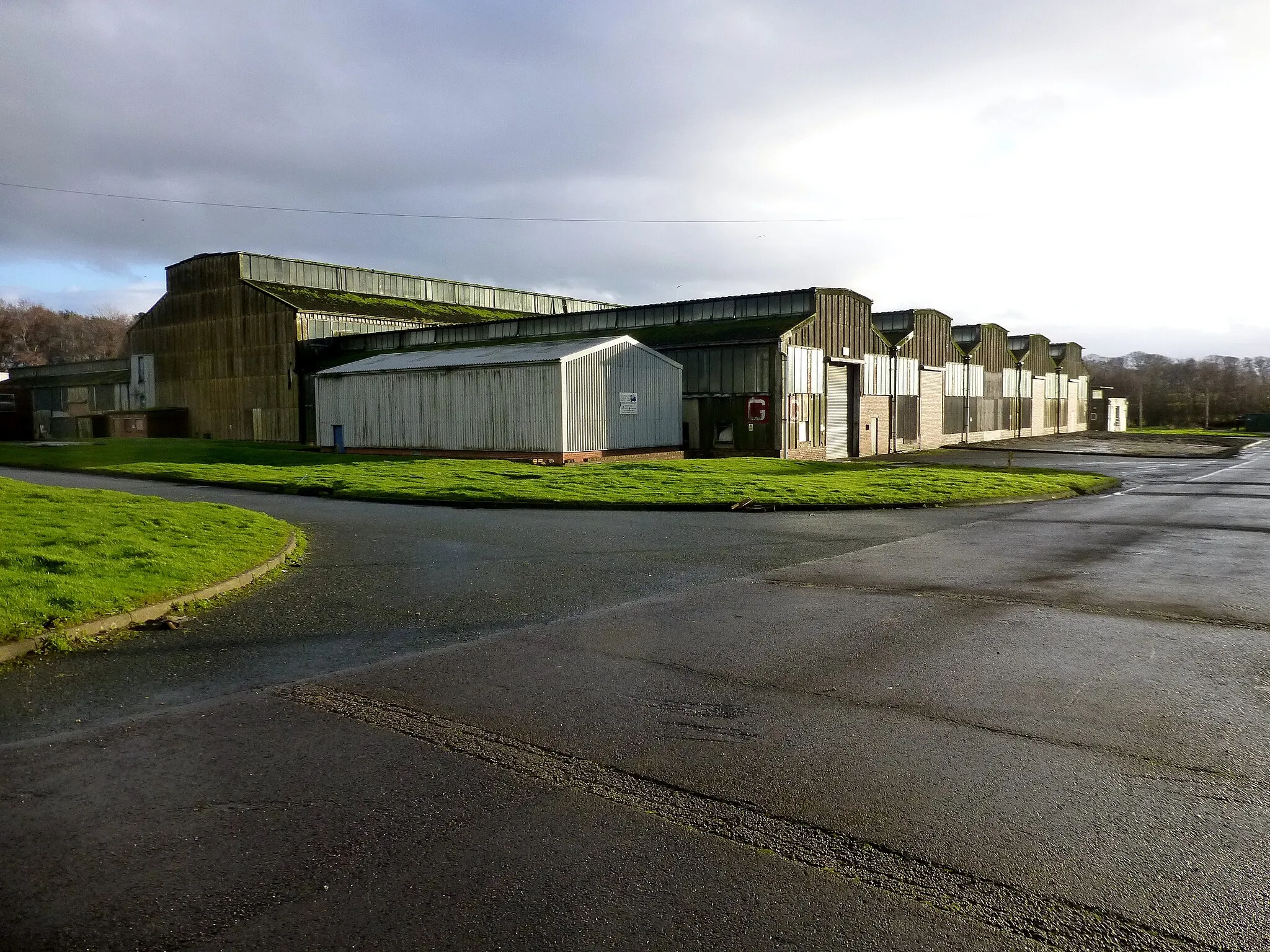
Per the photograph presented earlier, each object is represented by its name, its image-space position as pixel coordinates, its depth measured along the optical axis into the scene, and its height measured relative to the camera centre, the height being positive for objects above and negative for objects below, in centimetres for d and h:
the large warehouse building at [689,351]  3812 +370
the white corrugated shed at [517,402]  3253 +85
